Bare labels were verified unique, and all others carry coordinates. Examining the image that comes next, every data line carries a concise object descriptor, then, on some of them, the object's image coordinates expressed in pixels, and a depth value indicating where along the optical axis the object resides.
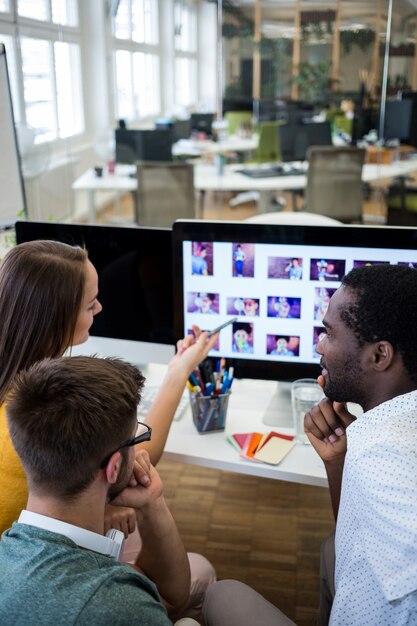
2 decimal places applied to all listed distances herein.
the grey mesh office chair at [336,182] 4.97
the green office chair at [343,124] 5.15
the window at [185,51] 5.13
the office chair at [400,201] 5.12
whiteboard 3.13
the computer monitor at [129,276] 1.77
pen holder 1.56
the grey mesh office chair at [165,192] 4.85
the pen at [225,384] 1.58
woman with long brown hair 1.17
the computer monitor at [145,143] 5.48
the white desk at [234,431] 1.44
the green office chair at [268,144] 5.29
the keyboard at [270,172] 5.24
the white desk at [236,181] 5.11
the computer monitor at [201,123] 5.54
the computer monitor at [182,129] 5.76
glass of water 1.55
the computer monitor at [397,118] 4.90
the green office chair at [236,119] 5.18
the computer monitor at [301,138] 5.28
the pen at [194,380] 1.60
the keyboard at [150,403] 1.68
